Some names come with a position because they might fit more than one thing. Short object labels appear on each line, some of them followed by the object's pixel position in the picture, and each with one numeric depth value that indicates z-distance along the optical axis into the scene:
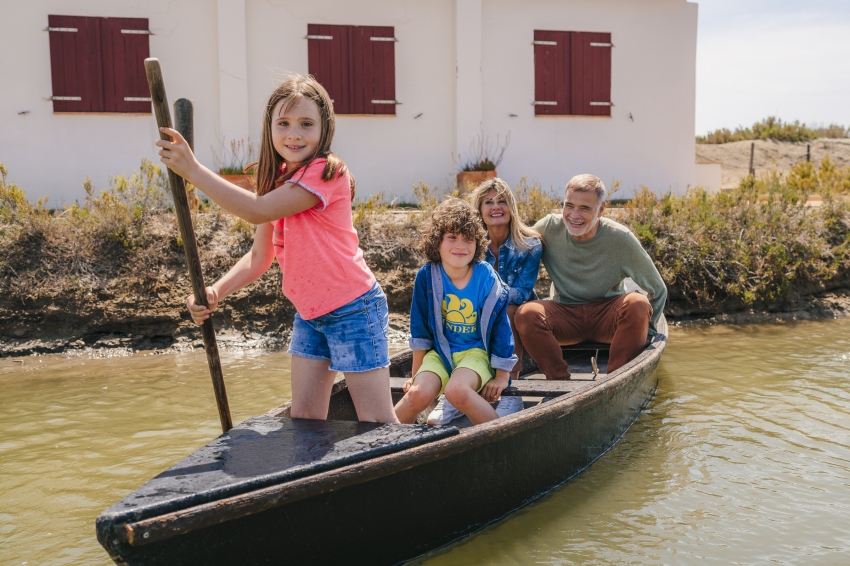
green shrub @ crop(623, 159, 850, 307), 9.26
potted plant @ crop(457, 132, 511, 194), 11.27
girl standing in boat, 2.93
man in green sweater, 5.04
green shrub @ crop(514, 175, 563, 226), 9.31
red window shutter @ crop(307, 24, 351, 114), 11.30
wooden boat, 2.40
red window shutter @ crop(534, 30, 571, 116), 12.04
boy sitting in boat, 3.86
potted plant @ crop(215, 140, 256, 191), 10.91
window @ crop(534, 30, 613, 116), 12.06
